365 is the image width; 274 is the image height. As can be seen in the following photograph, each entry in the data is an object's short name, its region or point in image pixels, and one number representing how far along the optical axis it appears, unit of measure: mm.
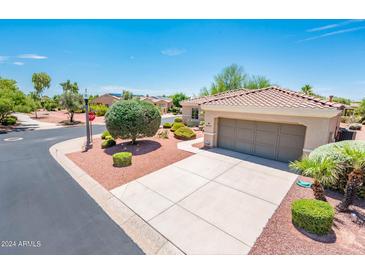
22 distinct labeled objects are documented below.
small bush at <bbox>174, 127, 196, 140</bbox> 14758
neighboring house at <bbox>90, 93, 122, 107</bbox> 53931
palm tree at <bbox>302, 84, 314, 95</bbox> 37694
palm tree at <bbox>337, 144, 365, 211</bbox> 4836
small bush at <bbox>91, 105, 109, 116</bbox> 40719
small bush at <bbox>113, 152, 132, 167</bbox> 8632
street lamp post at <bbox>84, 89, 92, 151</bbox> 12141
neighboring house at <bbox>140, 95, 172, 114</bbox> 51881
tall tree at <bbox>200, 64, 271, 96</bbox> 32344
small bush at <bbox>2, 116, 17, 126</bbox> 23500
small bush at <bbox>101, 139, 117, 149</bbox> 12238
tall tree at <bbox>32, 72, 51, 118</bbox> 42706
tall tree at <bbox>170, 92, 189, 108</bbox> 52803
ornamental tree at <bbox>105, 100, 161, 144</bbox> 10672
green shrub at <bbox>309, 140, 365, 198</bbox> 5656
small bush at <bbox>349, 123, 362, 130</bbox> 22883
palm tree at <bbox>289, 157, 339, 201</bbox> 5040
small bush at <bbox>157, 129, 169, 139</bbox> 14953
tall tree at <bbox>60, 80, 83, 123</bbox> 26172
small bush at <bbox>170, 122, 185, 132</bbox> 18091
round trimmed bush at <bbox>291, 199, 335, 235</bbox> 4105
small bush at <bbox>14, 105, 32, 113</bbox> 22428
